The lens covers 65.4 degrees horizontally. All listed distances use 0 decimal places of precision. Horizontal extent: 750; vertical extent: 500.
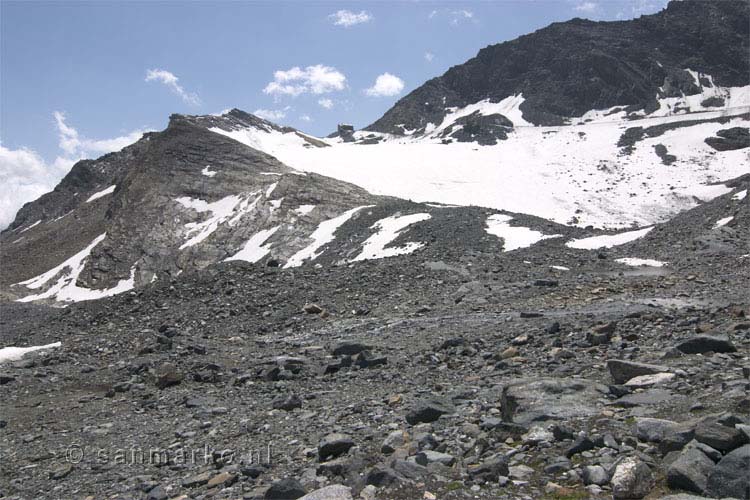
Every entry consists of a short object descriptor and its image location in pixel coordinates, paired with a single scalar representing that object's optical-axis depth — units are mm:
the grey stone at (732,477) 5023
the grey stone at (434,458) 6758
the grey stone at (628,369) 8633
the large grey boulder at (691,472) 5254
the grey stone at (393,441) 7613
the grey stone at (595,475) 5711
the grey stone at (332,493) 6289
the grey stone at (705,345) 9496
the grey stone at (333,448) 7887
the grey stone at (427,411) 8586
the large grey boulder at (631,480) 5414
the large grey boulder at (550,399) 7559
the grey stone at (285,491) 6723
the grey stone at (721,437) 5633
